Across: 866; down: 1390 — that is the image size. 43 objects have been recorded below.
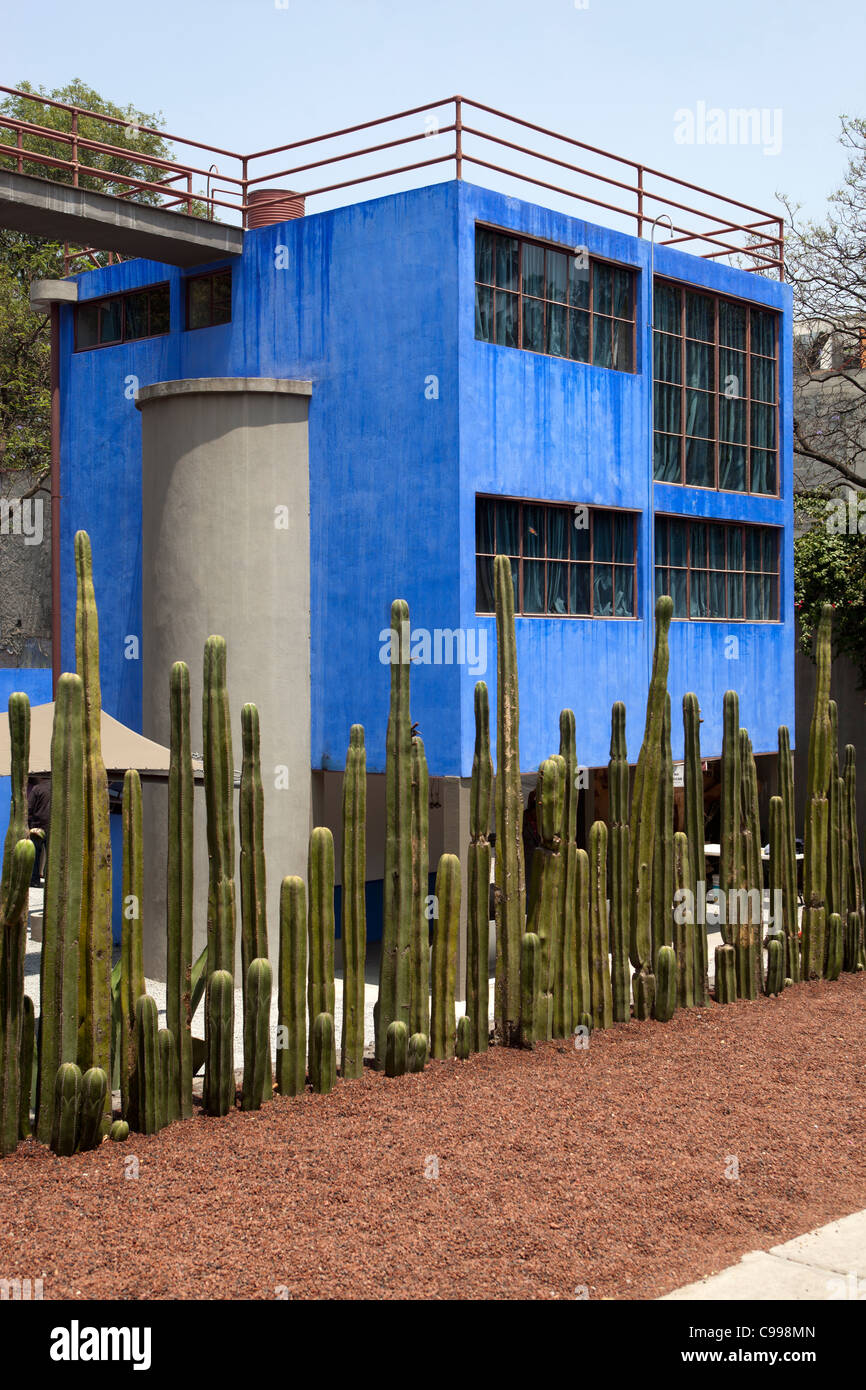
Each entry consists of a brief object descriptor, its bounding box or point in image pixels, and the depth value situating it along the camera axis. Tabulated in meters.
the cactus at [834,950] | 13.62
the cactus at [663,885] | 11.66
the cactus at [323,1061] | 9.30
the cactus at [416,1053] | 9.87
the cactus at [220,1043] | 8.72
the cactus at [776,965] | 12.81
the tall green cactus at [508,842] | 10.57
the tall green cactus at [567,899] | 10.63
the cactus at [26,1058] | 8.12
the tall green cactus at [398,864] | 9.78
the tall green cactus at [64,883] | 8.00
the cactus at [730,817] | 12.26
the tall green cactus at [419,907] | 9.87
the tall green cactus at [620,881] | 11.29
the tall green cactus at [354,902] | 9.45
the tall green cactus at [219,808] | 8.79
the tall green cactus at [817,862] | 13.50
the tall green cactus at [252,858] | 9.00
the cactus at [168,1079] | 8.58
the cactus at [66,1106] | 8.06
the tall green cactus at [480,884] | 10.16
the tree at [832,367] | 27.73
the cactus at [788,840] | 12.98
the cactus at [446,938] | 9.96
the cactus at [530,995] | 10.57
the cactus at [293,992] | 9.06
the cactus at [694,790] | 11.86
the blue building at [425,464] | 15.05
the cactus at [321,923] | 9.15
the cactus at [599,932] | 11.02
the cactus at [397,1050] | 9.77
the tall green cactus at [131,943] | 8.41
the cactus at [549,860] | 10.55
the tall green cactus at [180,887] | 8.63
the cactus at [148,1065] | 8.35
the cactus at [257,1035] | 8.84
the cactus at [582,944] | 10.73
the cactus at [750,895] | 12.41
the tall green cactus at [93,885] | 8.32
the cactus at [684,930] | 11.82
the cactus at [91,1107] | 8.13
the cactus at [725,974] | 12.45
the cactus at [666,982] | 11.54
